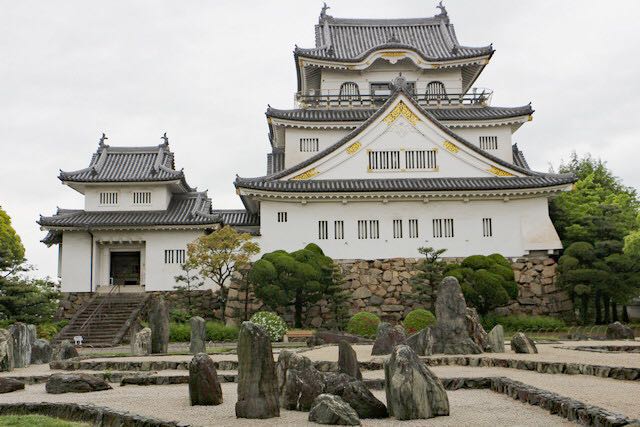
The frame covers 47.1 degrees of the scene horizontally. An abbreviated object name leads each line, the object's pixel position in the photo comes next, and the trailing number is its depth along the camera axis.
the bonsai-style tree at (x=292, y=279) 33.12
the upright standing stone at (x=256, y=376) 11.23
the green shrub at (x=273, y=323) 29.27
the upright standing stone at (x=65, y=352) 23.39
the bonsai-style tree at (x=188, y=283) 37.20
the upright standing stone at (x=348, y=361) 14.08
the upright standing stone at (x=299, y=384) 12.35
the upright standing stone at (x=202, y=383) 12.62
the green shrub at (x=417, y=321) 29.19
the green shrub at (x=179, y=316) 35.41
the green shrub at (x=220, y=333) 32.47
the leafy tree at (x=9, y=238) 40.09
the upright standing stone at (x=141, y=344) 24.12
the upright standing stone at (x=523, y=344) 20.38
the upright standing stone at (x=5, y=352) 20.41
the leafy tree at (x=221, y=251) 34.75
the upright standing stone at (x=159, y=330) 24.56
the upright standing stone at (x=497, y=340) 21.28
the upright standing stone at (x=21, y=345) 21.96
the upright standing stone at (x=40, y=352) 24.42
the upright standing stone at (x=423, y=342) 20.64
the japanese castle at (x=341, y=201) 38.03
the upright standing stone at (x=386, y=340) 20.92
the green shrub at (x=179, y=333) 32.34
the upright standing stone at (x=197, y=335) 23.89
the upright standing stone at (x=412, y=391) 10.98
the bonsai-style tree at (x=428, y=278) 34.72
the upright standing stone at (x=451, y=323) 20.59
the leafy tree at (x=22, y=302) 32.69
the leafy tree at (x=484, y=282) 33.12
